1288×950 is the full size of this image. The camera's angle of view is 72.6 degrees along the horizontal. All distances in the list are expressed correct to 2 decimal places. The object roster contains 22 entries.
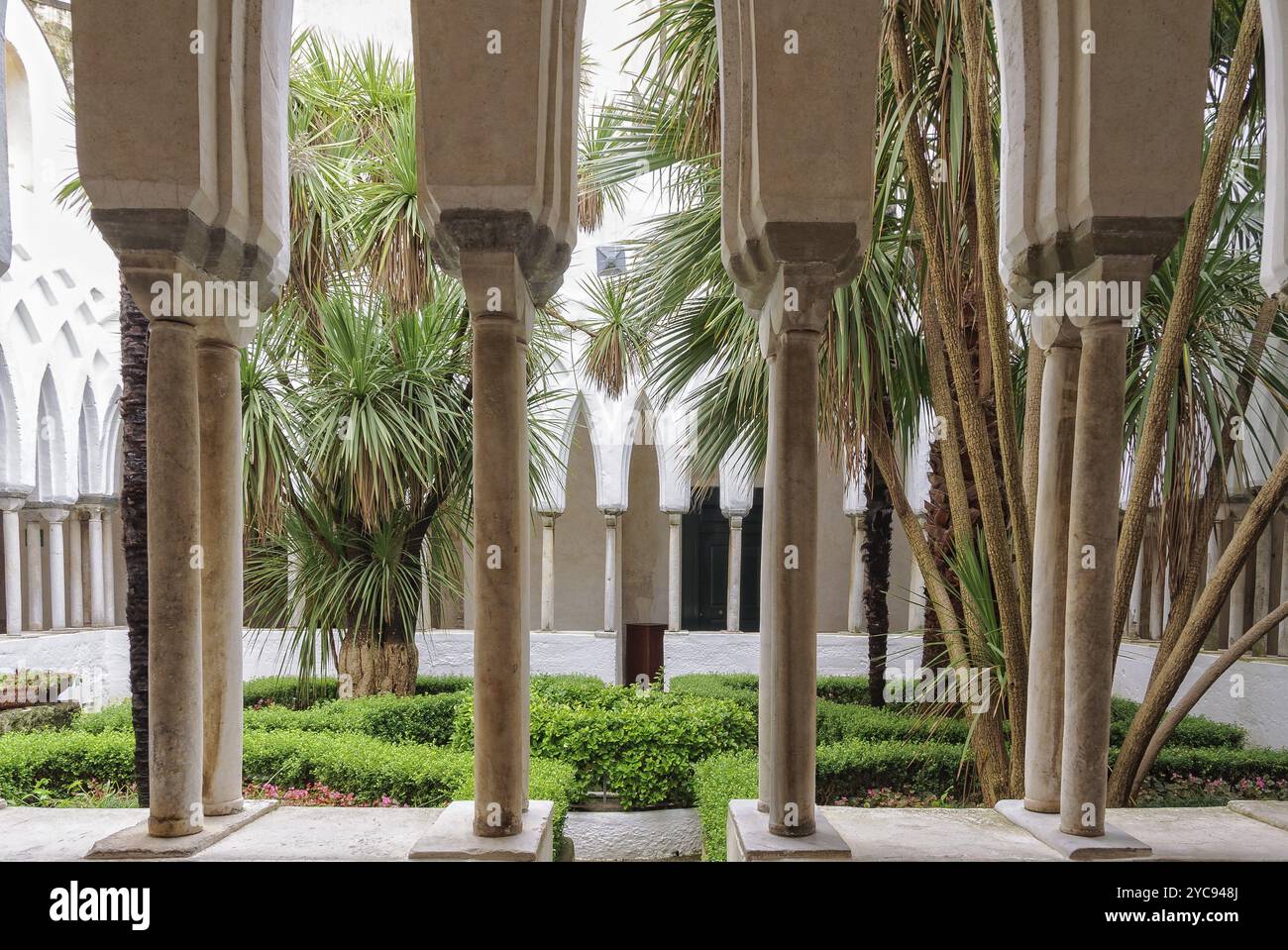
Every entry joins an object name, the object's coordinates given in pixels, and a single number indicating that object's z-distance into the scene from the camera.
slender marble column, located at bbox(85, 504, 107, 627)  13.14
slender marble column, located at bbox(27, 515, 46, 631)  12.41
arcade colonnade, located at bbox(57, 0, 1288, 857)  2.84
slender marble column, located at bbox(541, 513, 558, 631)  11.49
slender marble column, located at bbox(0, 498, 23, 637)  11.32
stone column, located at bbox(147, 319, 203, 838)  2.92
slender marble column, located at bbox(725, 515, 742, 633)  12.05
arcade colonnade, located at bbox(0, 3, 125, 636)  11.31
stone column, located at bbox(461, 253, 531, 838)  2.91
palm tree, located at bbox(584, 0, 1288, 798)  4.18
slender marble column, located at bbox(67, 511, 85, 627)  13.06
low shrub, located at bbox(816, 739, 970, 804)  5.78
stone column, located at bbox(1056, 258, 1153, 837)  2.97
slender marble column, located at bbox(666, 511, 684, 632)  12.09
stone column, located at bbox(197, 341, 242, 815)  3.28
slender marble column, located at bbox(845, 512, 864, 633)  11.50
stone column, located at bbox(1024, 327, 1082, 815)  3.26
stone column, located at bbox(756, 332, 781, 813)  3.11
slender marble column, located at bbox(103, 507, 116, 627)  13.55
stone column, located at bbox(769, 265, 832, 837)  3.01
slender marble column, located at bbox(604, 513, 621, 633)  11.85
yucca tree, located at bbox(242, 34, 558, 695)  6.86
